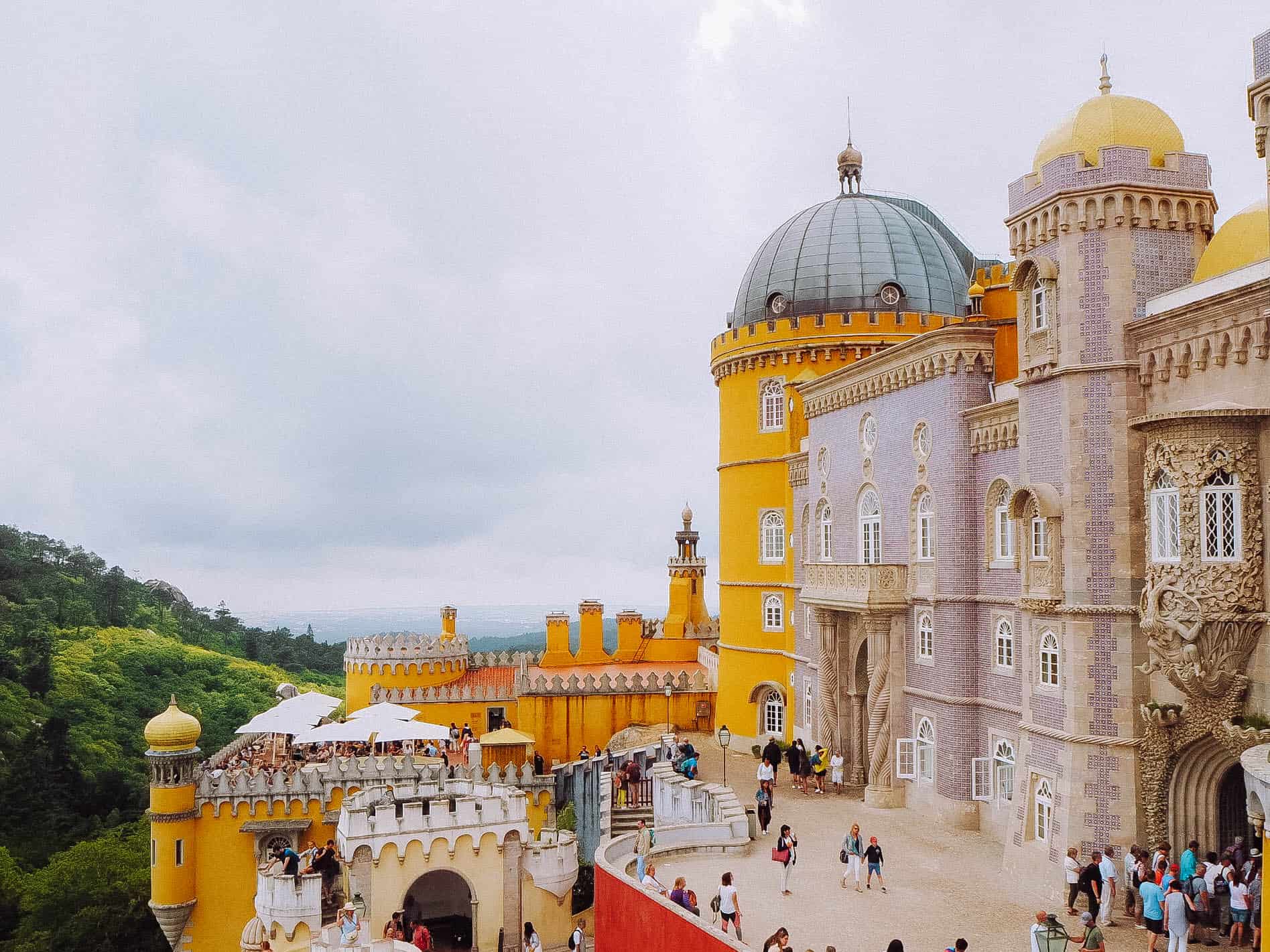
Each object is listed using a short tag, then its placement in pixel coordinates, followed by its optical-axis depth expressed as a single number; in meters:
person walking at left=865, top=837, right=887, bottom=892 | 17.25
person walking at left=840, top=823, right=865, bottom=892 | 17.55
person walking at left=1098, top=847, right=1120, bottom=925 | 15.20
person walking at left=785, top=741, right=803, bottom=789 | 26.22
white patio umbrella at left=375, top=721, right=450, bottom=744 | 30.55
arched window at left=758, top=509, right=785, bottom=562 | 31.39
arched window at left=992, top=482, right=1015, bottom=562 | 20.53
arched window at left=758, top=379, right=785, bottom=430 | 31.23
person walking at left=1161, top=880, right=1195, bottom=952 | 13.38
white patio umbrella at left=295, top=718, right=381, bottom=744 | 30.28
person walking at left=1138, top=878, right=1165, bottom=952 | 14.05
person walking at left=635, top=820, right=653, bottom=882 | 19.06
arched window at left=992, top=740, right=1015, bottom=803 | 20.06
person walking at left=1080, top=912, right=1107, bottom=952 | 12.53
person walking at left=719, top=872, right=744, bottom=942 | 15.02
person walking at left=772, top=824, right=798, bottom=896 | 17.38
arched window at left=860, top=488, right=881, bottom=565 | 25.36
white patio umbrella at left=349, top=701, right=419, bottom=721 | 32.03
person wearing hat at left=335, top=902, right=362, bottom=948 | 19.39
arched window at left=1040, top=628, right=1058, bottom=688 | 17.70
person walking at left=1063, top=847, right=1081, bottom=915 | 15.88
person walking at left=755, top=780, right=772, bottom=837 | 21.53
